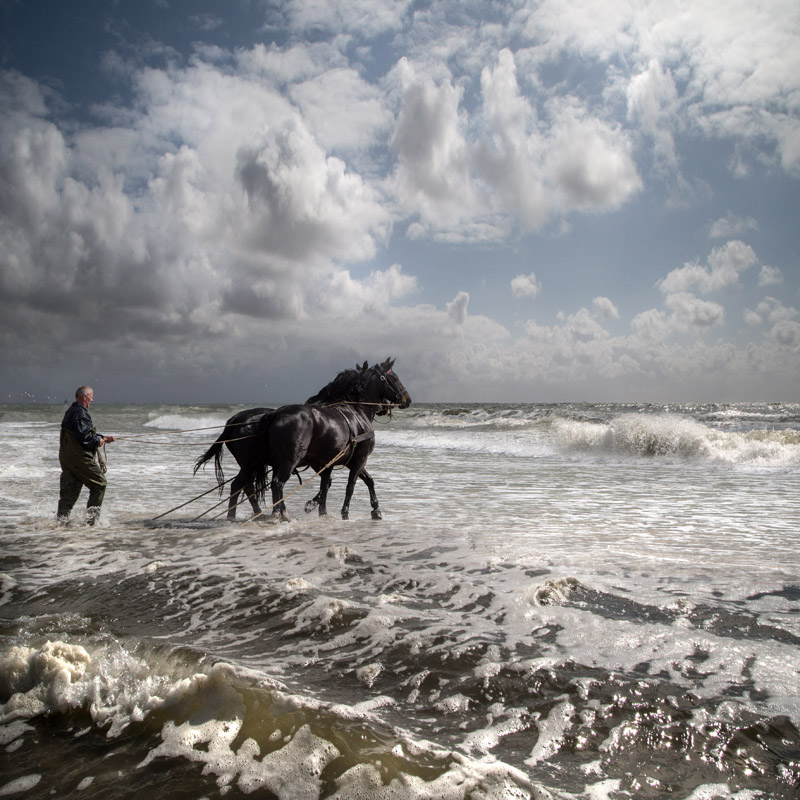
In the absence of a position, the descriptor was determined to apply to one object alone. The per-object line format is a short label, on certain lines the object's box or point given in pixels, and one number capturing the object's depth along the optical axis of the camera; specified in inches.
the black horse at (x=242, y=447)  296.7
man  272.5
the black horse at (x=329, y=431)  285.4
